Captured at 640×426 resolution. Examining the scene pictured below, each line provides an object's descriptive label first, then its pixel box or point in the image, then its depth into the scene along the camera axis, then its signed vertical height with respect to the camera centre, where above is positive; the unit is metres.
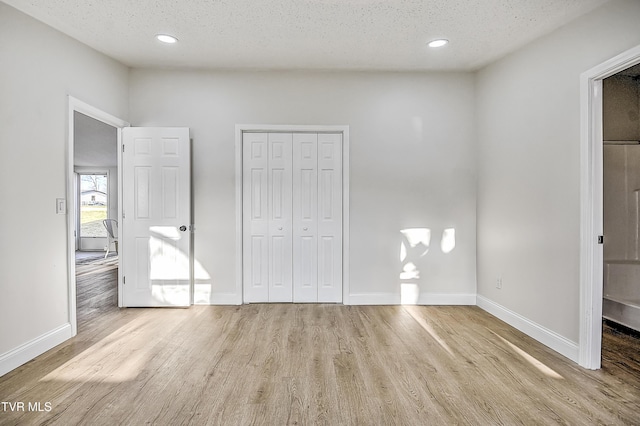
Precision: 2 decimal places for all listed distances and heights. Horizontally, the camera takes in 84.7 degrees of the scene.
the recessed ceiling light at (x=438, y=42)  3.31 +1.61
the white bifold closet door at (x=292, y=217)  4.18 -0.07
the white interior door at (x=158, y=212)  3.96 -0.01
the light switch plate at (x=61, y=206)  3.02 +0.04
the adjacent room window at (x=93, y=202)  9.89 +0.25
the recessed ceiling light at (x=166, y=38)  3.22 +1.61
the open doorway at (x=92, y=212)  3.21 -0.02
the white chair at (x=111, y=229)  8.51 -0.44
